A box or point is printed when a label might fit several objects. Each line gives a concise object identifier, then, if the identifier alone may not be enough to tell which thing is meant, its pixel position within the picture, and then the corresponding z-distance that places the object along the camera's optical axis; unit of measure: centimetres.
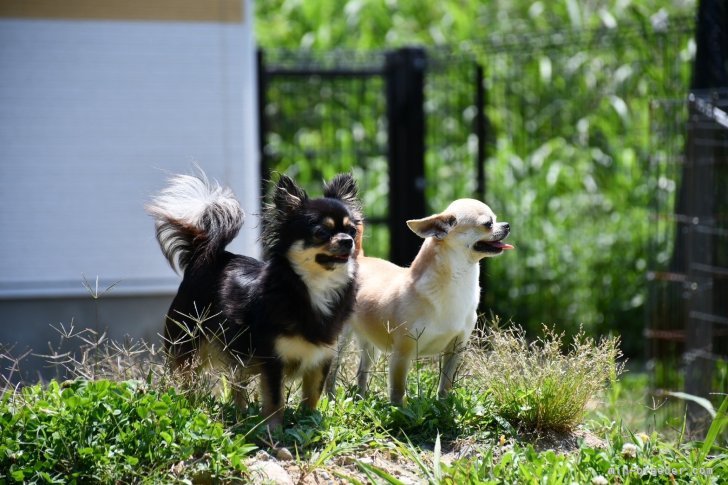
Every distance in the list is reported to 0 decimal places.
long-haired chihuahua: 856
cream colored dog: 896
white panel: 1748
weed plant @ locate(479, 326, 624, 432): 906
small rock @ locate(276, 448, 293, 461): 827
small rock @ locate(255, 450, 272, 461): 824
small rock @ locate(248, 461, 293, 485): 789
